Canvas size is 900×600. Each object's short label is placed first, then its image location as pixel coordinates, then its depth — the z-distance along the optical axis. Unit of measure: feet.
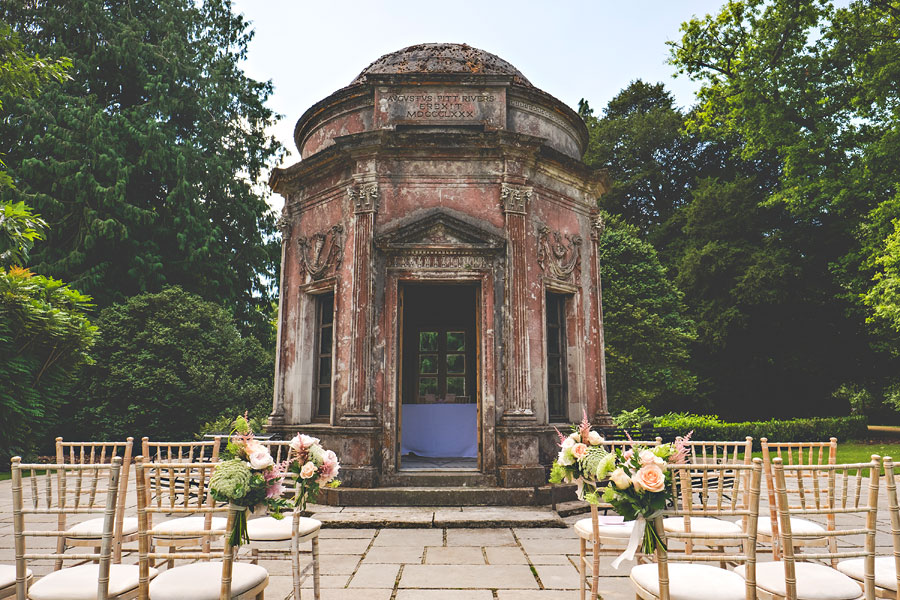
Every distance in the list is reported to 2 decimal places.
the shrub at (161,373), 42.96
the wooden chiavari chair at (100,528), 11.53
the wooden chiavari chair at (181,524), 11.08
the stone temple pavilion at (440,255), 24.11
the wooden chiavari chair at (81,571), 8.80
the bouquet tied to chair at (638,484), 8.25
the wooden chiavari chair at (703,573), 8.39
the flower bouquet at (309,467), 10.54
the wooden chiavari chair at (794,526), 10.61
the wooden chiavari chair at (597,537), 11.81
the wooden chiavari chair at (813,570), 8.48
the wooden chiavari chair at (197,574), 8.82
